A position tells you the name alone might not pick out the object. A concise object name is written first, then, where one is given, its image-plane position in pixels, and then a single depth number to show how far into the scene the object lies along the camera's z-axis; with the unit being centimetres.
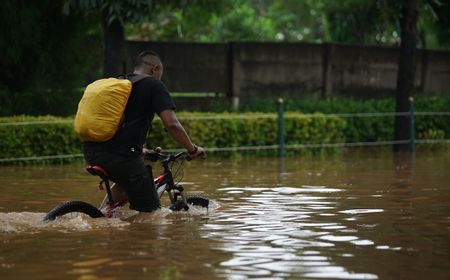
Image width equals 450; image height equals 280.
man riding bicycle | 1021
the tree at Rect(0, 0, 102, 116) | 2214
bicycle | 1014
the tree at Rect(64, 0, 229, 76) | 2153
